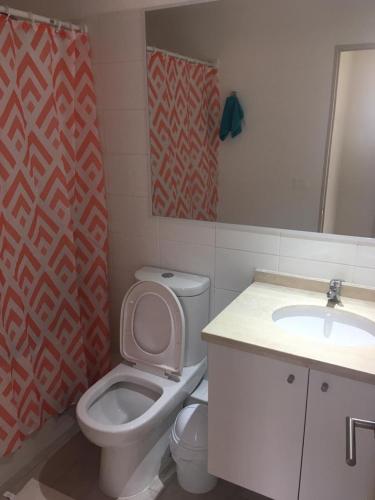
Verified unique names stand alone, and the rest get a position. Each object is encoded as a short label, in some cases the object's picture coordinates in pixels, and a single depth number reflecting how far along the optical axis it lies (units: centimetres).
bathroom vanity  126
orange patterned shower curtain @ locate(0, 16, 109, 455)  167
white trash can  174
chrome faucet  160
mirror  151
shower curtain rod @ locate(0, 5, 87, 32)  156
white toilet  178
